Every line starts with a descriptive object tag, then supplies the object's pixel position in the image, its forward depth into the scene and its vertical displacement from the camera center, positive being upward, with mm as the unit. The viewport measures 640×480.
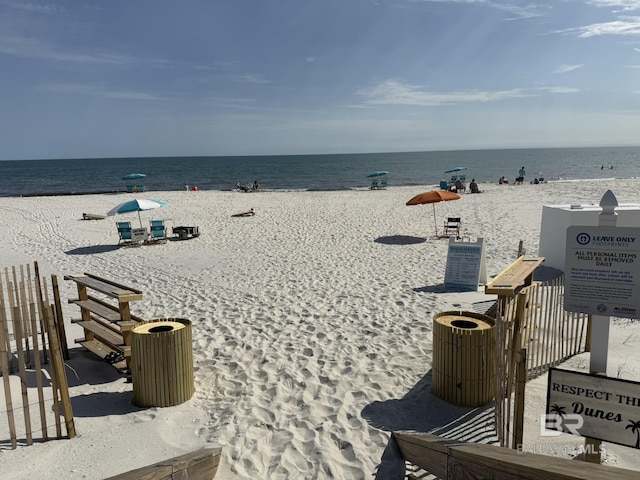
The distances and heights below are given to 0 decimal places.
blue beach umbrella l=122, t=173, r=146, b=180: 32562 +279
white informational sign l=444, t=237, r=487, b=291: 8086 -1639
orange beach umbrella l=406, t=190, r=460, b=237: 13067 -610
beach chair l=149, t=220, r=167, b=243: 13870 -1610
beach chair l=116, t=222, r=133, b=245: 13292 -1562
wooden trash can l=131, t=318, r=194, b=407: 4184 -1751
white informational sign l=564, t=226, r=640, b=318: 2719 -602
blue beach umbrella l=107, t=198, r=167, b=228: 12828 -768
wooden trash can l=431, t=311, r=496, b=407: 4078 -1726
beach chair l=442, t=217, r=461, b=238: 13758 -1733
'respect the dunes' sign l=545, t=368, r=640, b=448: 2428 -1301
